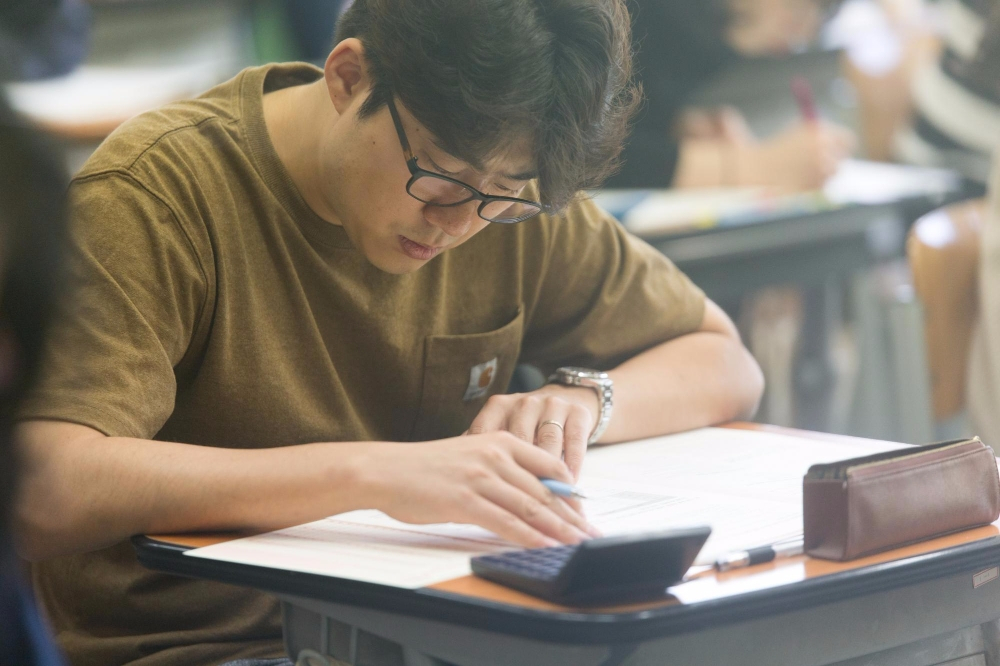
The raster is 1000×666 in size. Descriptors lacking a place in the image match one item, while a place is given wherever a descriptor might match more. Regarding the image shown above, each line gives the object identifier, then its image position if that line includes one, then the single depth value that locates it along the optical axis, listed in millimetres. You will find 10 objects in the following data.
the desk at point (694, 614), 2083
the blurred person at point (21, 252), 1578
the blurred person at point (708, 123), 4158
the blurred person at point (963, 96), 4398
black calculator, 2077
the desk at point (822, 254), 3438
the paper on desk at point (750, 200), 3495
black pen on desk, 2153
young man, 2255
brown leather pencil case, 2162
